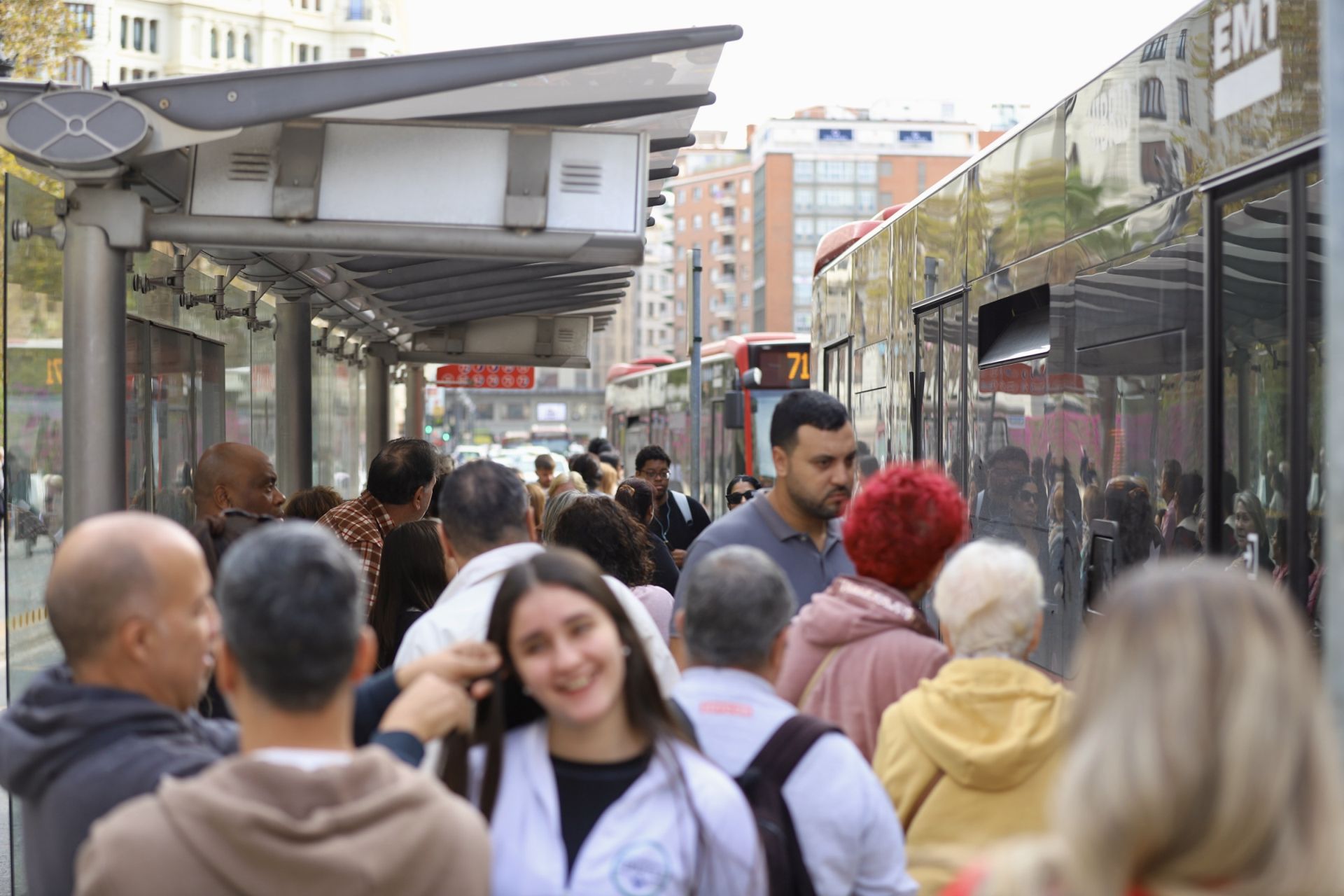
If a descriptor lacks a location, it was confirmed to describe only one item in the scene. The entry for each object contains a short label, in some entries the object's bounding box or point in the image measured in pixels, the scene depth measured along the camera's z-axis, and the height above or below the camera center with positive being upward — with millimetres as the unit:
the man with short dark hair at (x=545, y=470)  15734 -308
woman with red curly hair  3801 -421
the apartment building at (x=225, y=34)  87938 +22714
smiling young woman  2682 -561
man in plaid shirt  6742 -261
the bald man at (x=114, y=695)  2662 -427
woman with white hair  3352 -633
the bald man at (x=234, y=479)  6180 -145
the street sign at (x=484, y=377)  24844 +968
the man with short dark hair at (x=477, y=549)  3824 -271
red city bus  19688 +446
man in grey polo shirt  4980 -210
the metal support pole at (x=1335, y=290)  2422 +211
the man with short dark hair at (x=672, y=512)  10516 -484
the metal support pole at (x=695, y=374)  16453 +659
